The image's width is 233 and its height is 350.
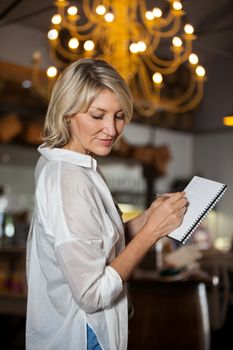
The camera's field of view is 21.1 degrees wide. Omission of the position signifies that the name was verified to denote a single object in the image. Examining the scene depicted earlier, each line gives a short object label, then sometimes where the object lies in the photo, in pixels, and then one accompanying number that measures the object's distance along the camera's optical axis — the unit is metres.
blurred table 3.13
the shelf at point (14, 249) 4.09
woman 1.51
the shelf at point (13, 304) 3.91
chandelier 2.92
